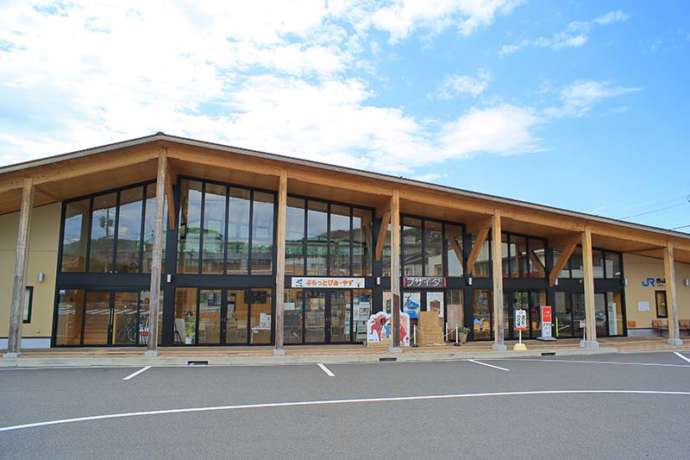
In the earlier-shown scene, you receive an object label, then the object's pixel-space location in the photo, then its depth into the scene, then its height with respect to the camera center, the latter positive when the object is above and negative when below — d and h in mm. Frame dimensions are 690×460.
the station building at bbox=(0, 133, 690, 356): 14281 +1640
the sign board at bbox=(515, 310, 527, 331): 16250 -697
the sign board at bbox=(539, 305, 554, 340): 18155 -905
